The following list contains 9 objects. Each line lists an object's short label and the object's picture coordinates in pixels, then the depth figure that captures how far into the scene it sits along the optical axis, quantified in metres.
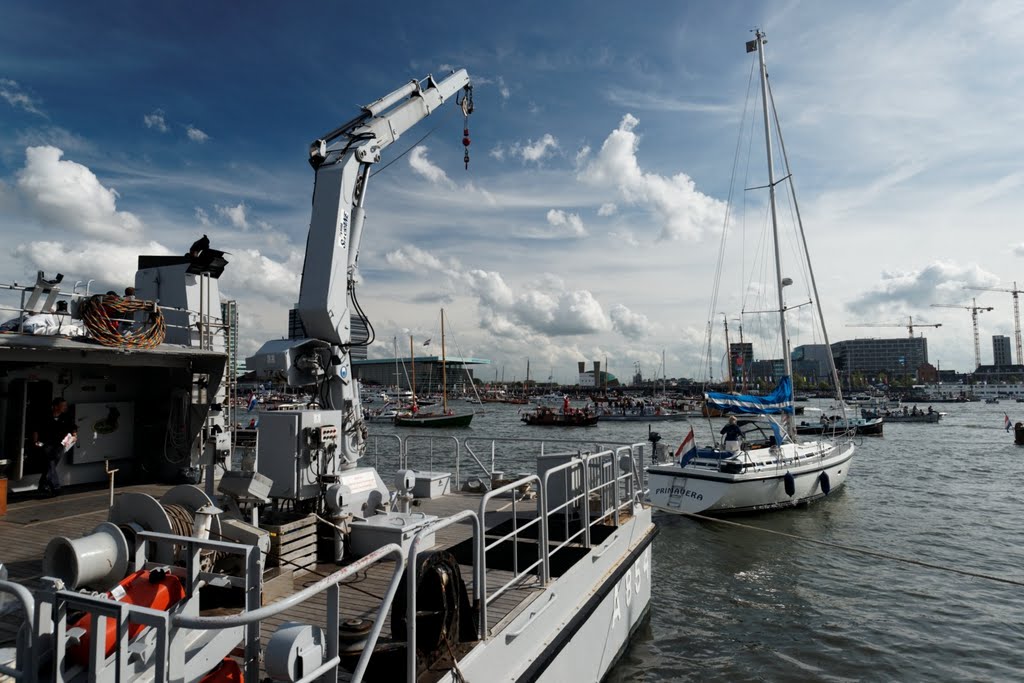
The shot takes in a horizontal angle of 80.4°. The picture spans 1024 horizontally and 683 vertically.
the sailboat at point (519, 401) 120.97
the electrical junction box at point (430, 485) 11.45
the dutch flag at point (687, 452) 19.33
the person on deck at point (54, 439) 11.17
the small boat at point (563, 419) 60.41
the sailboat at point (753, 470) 18.42
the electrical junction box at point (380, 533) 7.17
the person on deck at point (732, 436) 19.44
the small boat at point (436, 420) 60.91
